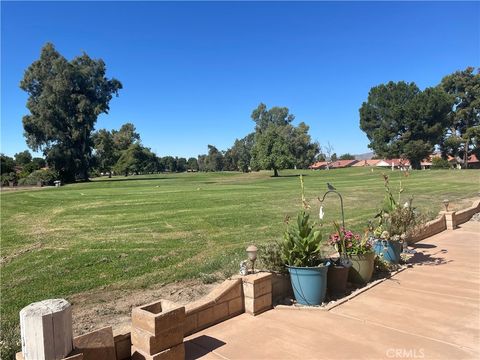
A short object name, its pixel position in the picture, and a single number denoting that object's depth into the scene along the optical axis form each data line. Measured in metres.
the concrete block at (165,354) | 3.07
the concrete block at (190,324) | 3.81
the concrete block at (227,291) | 4.16
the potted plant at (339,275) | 5.03
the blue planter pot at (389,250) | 6.36
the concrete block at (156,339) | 3.07
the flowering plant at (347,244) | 5.34
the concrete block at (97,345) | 2.79
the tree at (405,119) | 54.72
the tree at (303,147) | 86.19
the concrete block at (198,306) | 3.85
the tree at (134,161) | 74.88
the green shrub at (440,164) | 56.66
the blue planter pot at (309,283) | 4.54
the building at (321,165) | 115.80
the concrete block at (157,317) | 3.08
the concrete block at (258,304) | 4.34
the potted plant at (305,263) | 4.56
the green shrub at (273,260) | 4.86
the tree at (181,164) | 124.88
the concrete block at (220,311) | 4.12
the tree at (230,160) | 108.33
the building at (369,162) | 123.81
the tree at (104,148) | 66.62
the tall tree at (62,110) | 45.50
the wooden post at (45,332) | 2.43
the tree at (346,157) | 141.00
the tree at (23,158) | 75.38
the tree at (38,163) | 56.75
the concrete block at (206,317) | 3.96
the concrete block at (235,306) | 4.30
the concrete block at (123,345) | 3.18
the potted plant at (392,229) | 6.39
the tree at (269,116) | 93.19
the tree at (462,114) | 59.25
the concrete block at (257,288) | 4.33
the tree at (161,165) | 108.01
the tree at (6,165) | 52.91
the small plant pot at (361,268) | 5.34
